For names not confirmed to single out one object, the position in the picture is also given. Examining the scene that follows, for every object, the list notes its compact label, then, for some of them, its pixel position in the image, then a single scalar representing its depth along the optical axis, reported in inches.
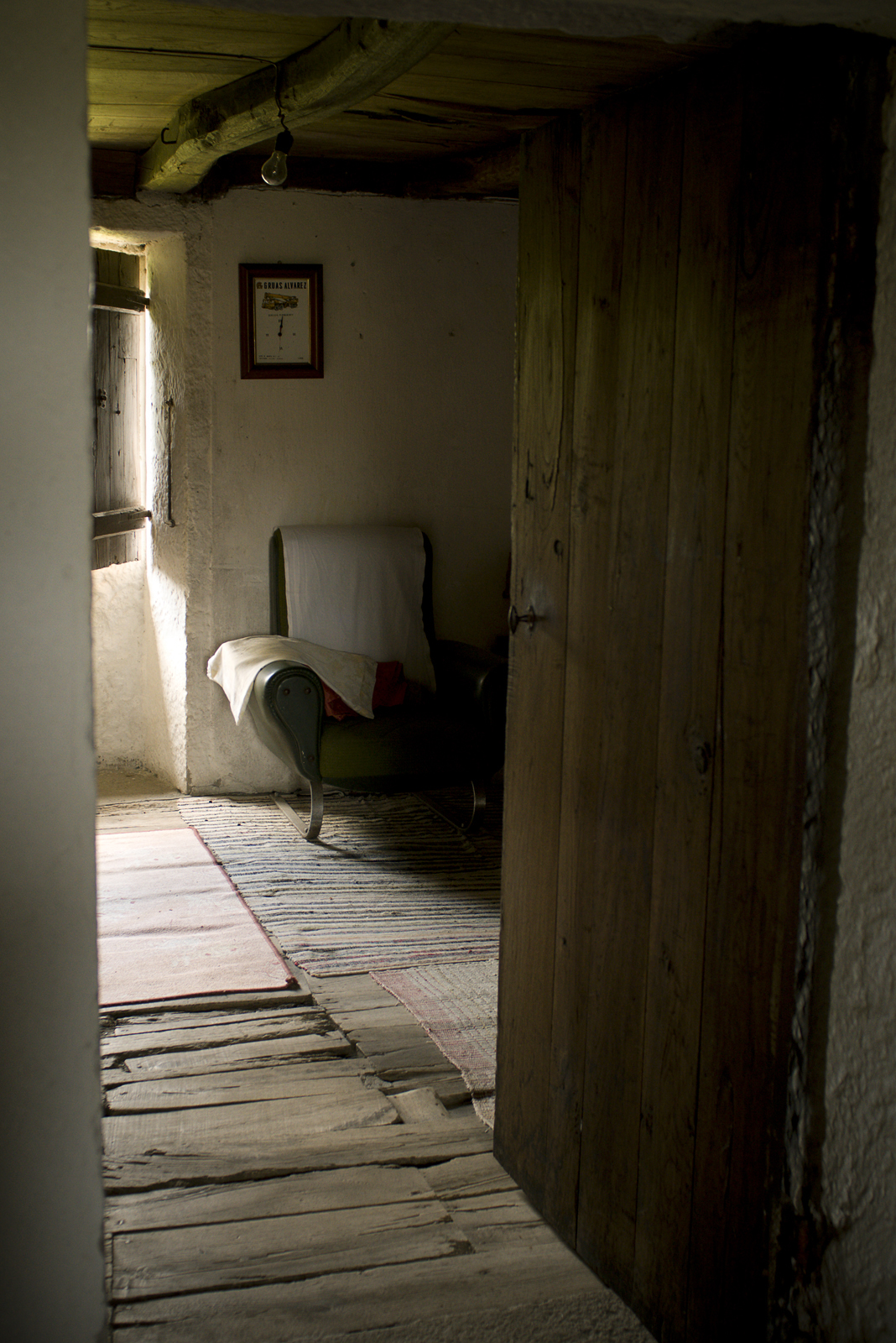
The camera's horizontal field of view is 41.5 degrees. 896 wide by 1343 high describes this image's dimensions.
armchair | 154.6
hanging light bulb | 130.5
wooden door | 52.7
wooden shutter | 178.1
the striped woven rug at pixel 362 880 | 126.5
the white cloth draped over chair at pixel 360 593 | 177.0
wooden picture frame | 176.2
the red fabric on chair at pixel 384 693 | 162.9
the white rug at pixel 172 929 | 109.0
